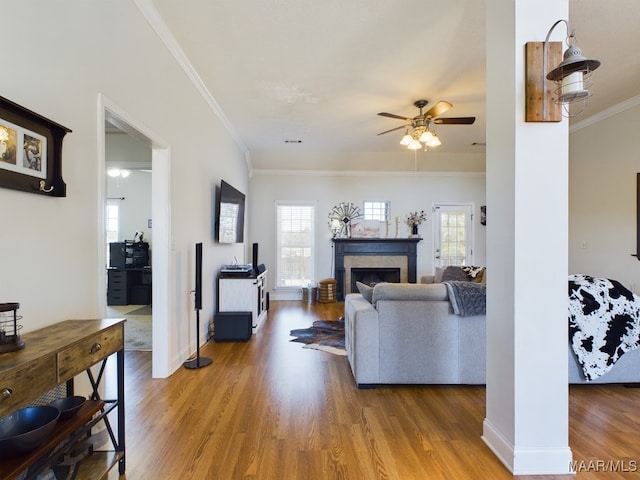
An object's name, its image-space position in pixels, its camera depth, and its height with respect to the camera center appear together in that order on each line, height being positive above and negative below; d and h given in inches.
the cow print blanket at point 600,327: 106.3 -27.6
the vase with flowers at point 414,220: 290.5 +16.7
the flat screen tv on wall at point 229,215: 176.4 +14.0
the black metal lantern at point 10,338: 47.1 -14.0
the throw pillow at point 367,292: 121.7 -19.1
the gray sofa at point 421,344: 111.0 -34.3
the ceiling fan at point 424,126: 158.4 +54.6
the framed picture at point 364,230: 288.2 +8.1
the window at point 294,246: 286.2 -5.5
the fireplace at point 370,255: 281.6 -13.1
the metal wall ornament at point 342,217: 285.9 +19.0
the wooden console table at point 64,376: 43.7 -19.9
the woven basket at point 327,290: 267.9 -40.0
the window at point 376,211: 291.6 +24.6
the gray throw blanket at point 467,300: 109.7 -19.5
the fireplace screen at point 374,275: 285.6 -30.4
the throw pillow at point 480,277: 175.9 -19.6
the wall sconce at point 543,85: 70.1 +32.0
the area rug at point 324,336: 154.9 -49.1
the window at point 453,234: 297.6 +4.8
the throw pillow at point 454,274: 190.2 -19.9
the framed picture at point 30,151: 55.2 +15.6
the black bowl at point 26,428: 46.6 -28.7
